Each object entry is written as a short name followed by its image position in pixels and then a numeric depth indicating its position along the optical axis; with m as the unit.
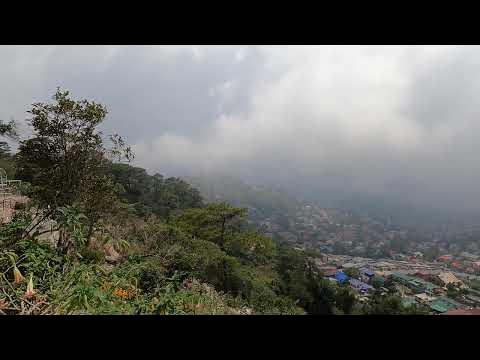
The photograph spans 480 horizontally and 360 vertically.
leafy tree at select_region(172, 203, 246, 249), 14.84
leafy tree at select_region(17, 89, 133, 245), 5.41
